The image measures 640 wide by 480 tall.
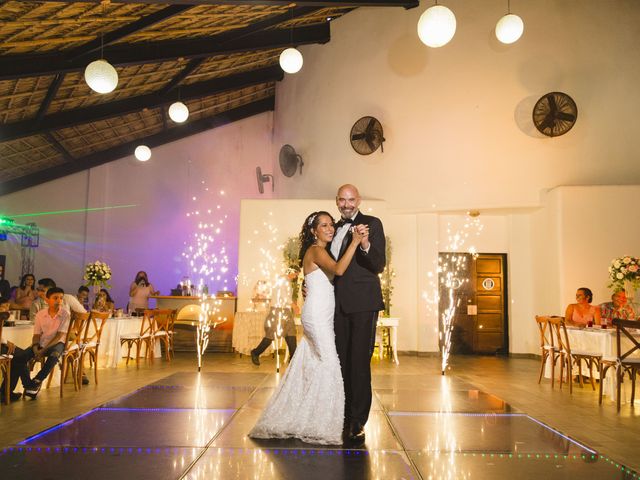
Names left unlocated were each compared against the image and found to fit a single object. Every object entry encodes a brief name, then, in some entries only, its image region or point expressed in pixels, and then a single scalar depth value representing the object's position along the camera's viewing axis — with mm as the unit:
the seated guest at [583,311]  7203
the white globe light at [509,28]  7086
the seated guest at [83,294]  8727
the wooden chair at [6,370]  4883
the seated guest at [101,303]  8008
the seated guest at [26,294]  8828
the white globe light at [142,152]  10000
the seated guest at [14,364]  5203
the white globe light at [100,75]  5742
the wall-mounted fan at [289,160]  12201
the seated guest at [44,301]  6512
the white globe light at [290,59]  7238
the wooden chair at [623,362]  5203
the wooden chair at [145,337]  7980
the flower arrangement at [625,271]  6621
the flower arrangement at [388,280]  9875
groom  3543
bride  3449
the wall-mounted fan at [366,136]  10531
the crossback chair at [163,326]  8828
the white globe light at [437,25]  5848
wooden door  10656
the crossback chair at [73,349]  5711
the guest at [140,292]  10445
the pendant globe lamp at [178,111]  8078
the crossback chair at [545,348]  6754
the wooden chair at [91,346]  6018
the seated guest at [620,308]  6516
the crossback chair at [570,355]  6156
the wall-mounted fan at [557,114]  9328
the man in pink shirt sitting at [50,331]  5441
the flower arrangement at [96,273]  8383
